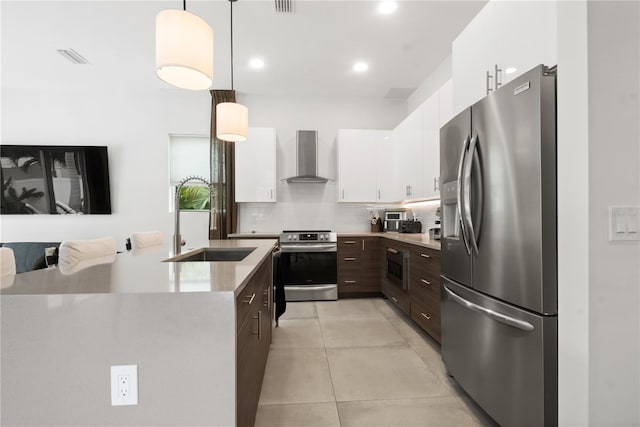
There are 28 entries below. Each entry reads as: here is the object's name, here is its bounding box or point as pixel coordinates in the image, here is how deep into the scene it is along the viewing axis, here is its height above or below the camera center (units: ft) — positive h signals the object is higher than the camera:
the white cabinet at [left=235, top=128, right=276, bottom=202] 14.61 +2.30
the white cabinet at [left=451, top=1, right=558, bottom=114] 4.96 +3.23
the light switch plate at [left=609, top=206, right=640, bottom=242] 3.67 -0.10
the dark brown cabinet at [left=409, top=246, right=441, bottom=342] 8.44 -2.20
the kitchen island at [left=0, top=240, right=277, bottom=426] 3.01 -1.37
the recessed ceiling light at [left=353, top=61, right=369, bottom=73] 12.50 +6.10
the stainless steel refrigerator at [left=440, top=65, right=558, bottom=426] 4.36 -0.62
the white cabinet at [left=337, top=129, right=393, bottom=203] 14.99 +2.40
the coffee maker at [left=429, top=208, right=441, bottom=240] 10.67 -0.67
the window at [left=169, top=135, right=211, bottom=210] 15.66 +2.53
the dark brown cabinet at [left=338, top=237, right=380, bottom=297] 13.98 -2.33
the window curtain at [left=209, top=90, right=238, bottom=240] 14.98 +1.79
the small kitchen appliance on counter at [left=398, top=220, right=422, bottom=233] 14.07 -0.57
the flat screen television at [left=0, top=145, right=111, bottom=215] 14.52 +1.66
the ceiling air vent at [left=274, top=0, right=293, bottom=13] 8.86 +6.09
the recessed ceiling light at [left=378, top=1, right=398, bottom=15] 8.95 +6.09
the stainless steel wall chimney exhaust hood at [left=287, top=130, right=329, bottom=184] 15.03 +3.04
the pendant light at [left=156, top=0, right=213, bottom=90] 4.90 +2.79
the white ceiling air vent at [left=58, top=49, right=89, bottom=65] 11.57 +6.10
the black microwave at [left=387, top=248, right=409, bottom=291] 10.82 -1.99
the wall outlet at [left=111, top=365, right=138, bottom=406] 3.07 -1.68
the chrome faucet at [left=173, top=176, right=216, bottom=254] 6.96 -0.32
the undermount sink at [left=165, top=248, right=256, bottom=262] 7.74 -1.00
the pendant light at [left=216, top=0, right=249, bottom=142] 8.09 +2.49
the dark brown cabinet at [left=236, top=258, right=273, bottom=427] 3.66 -1.95
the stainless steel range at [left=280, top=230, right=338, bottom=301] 13.61 -2.25
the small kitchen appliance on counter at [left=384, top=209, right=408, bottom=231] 15.34 -0.18
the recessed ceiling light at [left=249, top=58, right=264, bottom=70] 12.28 +6.12
